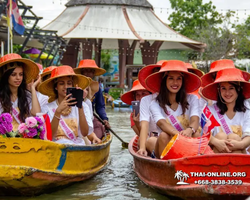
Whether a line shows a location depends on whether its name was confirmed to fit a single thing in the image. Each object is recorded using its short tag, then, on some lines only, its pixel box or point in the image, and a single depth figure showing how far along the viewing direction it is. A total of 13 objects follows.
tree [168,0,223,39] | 41.78
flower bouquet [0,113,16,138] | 5.65
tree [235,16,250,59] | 36.31
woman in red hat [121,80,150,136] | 7.91
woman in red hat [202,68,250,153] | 5.87
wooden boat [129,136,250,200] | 4.94
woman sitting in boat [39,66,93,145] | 6.49
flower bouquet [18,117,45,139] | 5.58
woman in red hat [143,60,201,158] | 6.17
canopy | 26.14
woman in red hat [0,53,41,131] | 6.47
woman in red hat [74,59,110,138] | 8.73
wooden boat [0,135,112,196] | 5.43
